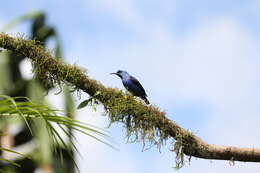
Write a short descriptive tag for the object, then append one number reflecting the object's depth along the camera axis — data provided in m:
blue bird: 11.77
